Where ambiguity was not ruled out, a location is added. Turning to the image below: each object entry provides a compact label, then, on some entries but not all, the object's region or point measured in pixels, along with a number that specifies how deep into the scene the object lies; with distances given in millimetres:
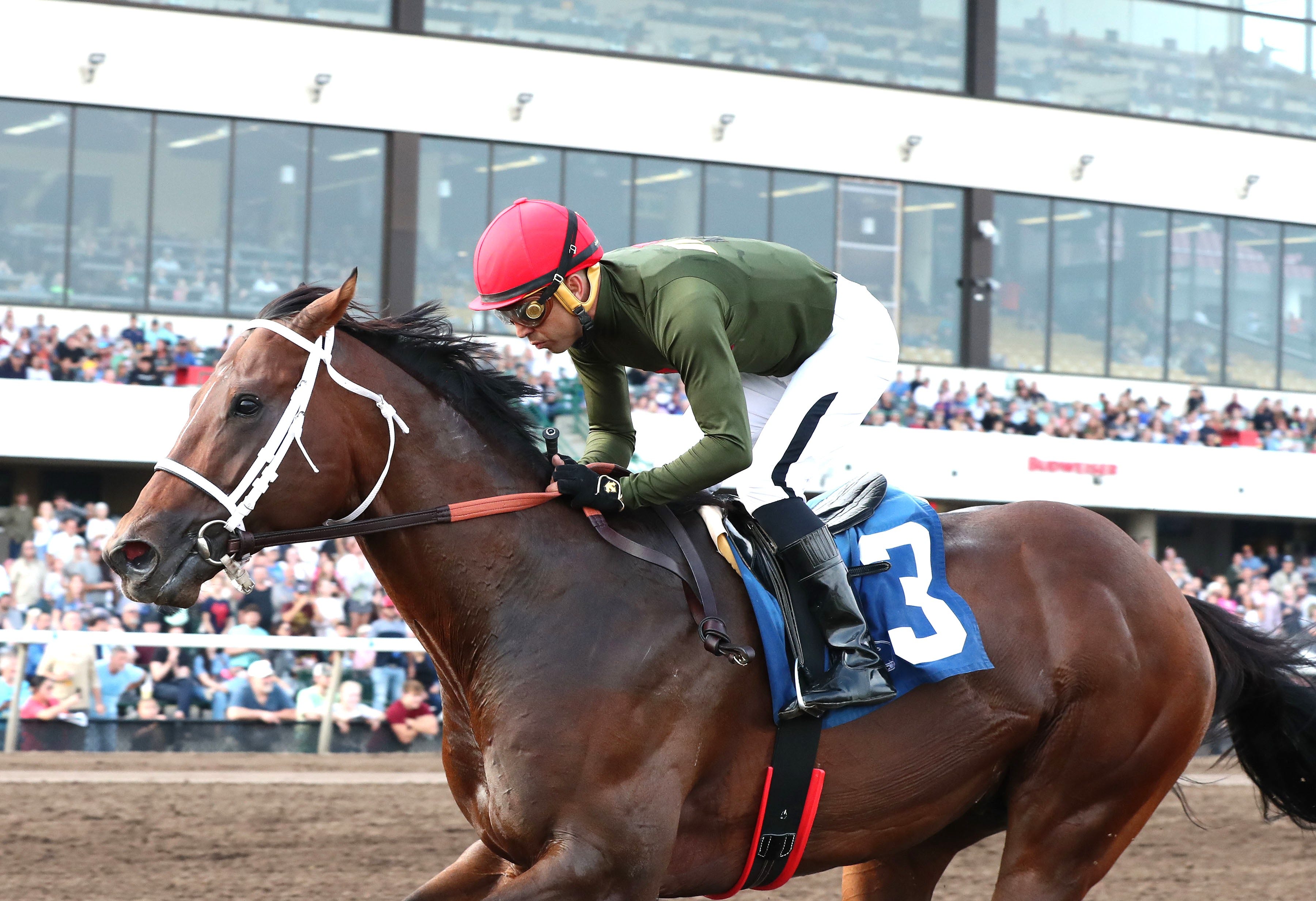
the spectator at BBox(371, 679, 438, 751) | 18875
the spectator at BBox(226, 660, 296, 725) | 18000
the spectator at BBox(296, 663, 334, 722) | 18437
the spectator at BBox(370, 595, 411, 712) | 18562
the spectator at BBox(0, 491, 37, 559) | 24937
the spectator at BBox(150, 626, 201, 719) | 17437
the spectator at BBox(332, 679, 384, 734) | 18672
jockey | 6211
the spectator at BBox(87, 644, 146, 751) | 17281
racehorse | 5949
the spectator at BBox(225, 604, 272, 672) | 17875
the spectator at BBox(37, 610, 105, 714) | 17047
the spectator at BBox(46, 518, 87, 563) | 20672
